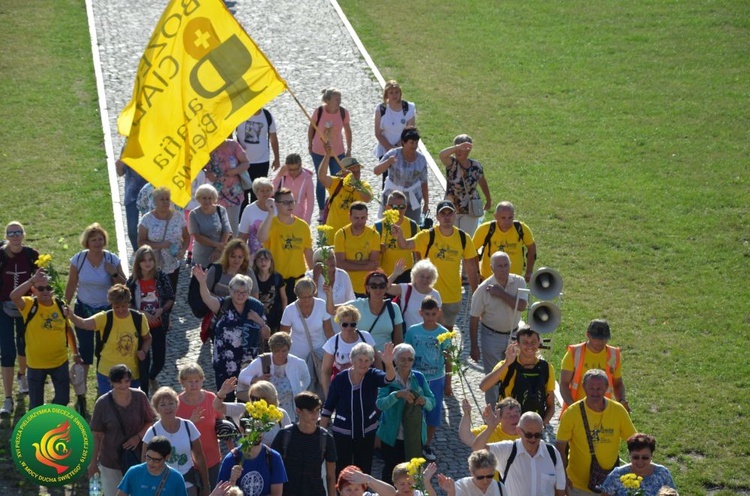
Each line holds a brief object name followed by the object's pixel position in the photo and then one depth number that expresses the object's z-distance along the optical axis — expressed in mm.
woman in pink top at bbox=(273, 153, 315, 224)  18266
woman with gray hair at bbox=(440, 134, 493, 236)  18500
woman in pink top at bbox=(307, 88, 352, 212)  20255
